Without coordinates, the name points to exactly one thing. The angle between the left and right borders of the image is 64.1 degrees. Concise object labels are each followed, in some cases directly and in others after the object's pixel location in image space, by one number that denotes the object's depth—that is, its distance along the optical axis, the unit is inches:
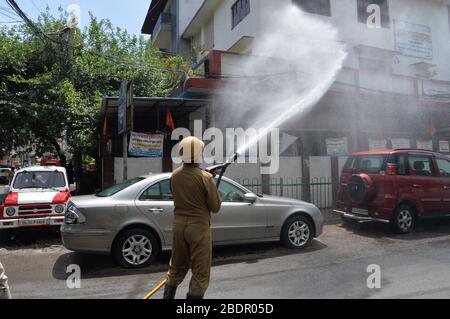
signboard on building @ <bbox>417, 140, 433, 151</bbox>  538.3
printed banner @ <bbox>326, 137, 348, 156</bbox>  465.7
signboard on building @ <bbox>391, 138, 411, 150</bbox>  512.2
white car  283.9
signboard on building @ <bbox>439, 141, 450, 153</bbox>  560.7
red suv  297.4
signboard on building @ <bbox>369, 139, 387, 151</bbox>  492.1
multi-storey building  470.6
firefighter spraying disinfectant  132.9
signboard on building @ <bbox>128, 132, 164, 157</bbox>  384.9
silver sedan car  213.5
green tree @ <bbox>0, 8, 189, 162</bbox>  490.9
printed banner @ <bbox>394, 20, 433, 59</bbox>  734.5
